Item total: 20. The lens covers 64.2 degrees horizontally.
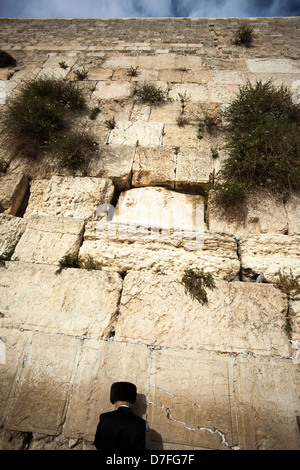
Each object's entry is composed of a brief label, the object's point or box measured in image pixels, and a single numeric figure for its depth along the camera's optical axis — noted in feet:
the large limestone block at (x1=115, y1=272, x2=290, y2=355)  8.00
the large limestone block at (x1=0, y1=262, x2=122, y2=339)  8.41
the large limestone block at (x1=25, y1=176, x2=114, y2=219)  11.22
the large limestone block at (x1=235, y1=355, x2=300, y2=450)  6.64
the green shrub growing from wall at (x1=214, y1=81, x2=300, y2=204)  11.03
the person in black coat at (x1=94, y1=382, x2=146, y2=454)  6.02
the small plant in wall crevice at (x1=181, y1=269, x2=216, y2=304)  8.68
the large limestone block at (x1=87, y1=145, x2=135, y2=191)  12.34
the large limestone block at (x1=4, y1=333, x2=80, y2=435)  7.05
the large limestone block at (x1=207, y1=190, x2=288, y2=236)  10.61
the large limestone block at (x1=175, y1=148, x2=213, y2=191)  12.05
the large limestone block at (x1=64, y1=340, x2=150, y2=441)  7.01
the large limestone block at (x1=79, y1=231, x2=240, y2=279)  9.50
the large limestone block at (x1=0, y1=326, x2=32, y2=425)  7.37
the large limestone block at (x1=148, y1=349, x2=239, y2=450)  6.73
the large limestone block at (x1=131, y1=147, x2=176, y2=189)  12.23
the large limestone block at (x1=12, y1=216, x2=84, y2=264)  9.87
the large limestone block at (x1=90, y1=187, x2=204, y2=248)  10.02
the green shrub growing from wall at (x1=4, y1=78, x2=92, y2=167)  12.95
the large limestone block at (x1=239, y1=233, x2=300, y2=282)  9.31
